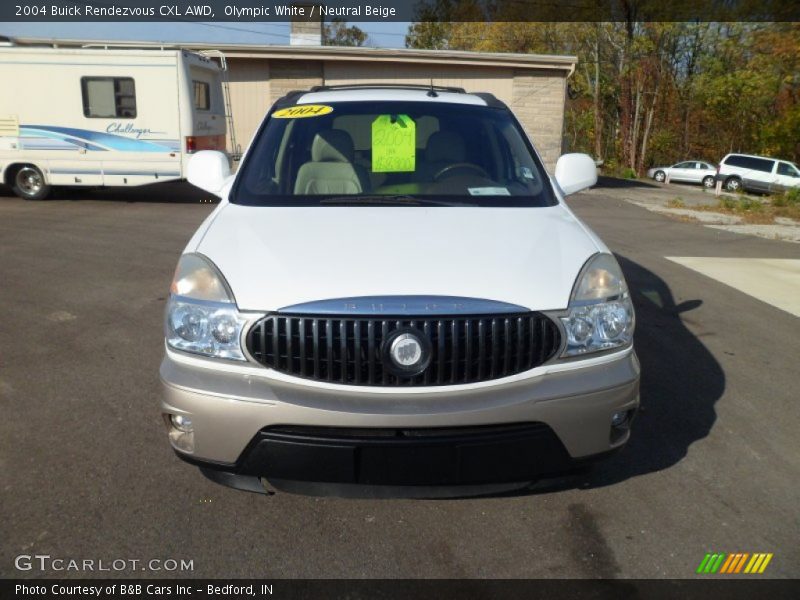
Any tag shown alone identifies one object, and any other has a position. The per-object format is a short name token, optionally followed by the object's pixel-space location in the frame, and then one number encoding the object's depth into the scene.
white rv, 13.57
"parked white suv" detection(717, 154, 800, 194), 26.00
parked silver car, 31.21
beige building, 19.47
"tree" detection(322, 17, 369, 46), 51.94
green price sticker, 3.74
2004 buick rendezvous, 2.42
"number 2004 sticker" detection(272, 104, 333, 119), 4.04
